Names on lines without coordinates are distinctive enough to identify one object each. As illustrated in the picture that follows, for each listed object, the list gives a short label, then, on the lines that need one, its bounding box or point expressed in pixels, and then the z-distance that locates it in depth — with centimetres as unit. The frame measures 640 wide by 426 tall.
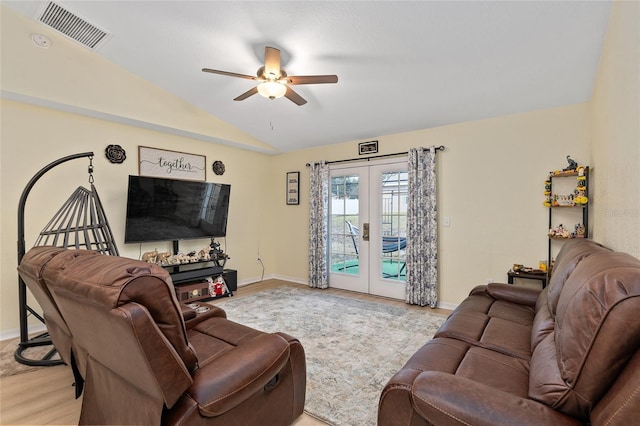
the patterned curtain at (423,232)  414
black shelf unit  307
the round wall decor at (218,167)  509
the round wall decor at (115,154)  391
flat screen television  394
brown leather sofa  87
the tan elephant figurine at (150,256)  412
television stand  421
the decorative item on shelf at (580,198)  299
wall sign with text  427
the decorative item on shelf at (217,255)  476
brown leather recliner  107
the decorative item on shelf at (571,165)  321
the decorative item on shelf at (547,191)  335
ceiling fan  262
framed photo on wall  570
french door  457
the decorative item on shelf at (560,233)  320
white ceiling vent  285
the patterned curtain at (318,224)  521
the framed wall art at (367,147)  476
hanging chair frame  258
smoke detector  313
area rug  205
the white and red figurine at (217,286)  454
